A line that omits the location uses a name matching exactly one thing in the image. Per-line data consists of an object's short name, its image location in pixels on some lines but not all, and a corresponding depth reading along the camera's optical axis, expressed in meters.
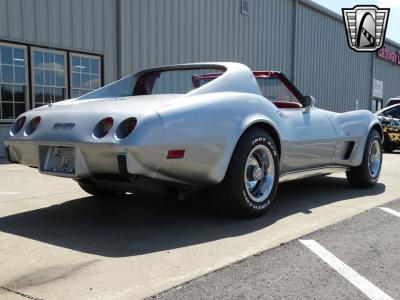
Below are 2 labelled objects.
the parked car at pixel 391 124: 12.53
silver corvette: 3.47
